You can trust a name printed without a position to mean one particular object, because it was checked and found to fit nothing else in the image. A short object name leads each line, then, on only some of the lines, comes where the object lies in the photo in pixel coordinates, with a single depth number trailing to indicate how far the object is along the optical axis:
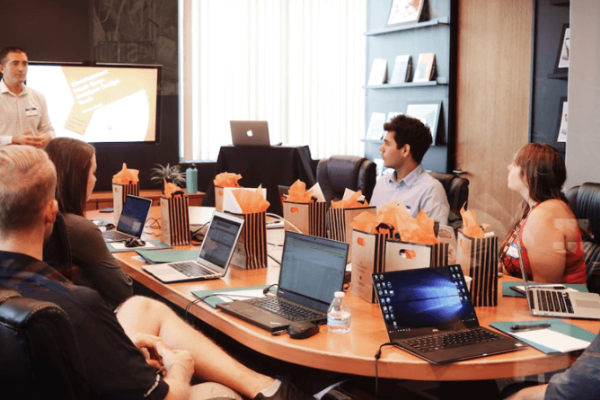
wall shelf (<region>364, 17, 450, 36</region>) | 4.89
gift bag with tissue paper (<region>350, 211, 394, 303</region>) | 2.03
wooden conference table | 1.55
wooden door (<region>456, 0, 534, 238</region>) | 3.69
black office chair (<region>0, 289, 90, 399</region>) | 1.03
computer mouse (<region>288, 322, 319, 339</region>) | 1.73
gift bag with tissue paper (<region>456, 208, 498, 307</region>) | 2.01
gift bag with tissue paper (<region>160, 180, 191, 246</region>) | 3.03
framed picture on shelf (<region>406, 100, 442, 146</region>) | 4.93
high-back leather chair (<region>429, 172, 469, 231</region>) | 3.28
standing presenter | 3.22
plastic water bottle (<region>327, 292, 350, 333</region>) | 1.78
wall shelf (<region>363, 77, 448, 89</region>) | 4.83
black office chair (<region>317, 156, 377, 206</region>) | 3.92
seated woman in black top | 1.71
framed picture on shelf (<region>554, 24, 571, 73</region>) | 2.97
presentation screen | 4.63
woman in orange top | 2.39
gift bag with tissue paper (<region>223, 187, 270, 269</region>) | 2.55
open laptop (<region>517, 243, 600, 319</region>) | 1.92
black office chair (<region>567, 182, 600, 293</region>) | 2.46
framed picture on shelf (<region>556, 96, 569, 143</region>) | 3.05
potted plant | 5.51
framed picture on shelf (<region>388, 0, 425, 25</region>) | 4.78
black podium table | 5.24
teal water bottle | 5.30
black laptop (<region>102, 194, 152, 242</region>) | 3.21
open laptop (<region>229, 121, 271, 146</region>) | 5.49
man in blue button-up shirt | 3.47
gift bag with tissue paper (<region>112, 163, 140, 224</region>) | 3.57
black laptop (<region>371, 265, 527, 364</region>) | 1.63
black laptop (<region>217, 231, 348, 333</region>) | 1.89
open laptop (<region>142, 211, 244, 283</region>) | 2.44
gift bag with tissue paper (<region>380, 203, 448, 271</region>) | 1.93
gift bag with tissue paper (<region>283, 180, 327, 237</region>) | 2.89
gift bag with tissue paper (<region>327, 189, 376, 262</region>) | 2.60
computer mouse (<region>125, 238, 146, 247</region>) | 3.02
